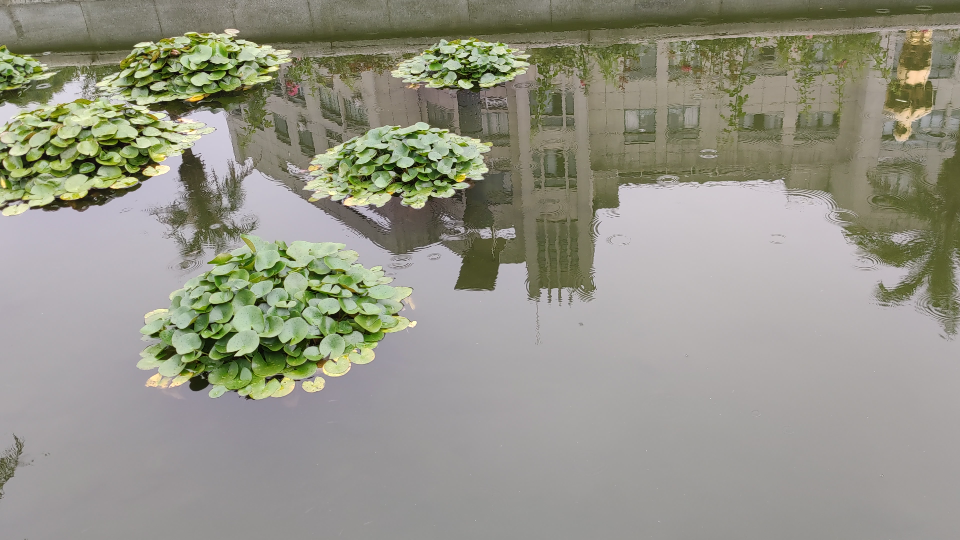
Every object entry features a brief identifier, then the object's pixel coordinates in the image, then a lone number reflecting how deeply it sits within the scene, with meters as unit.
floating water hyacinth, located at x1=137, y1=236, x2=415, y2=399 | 5.27
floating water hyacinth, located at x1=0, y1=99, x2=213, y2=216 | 8.54
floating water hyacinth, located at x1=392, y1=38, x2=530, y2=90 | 11.89
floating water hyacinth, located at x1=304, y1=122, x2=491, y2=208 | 8.00
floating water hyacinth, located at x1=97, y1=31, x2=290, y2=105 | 11.97
